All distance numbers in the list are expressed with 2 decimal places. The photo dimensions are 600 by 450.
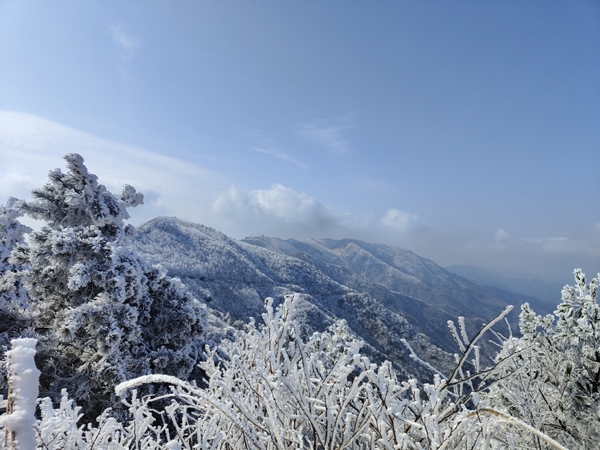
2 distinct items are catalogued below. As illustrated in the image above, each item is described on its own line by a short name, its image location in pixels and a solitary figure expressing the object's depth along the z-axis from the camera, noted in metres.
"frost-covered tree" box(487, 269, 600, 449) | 4.48
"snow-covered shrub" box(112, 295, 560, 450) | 1.25
